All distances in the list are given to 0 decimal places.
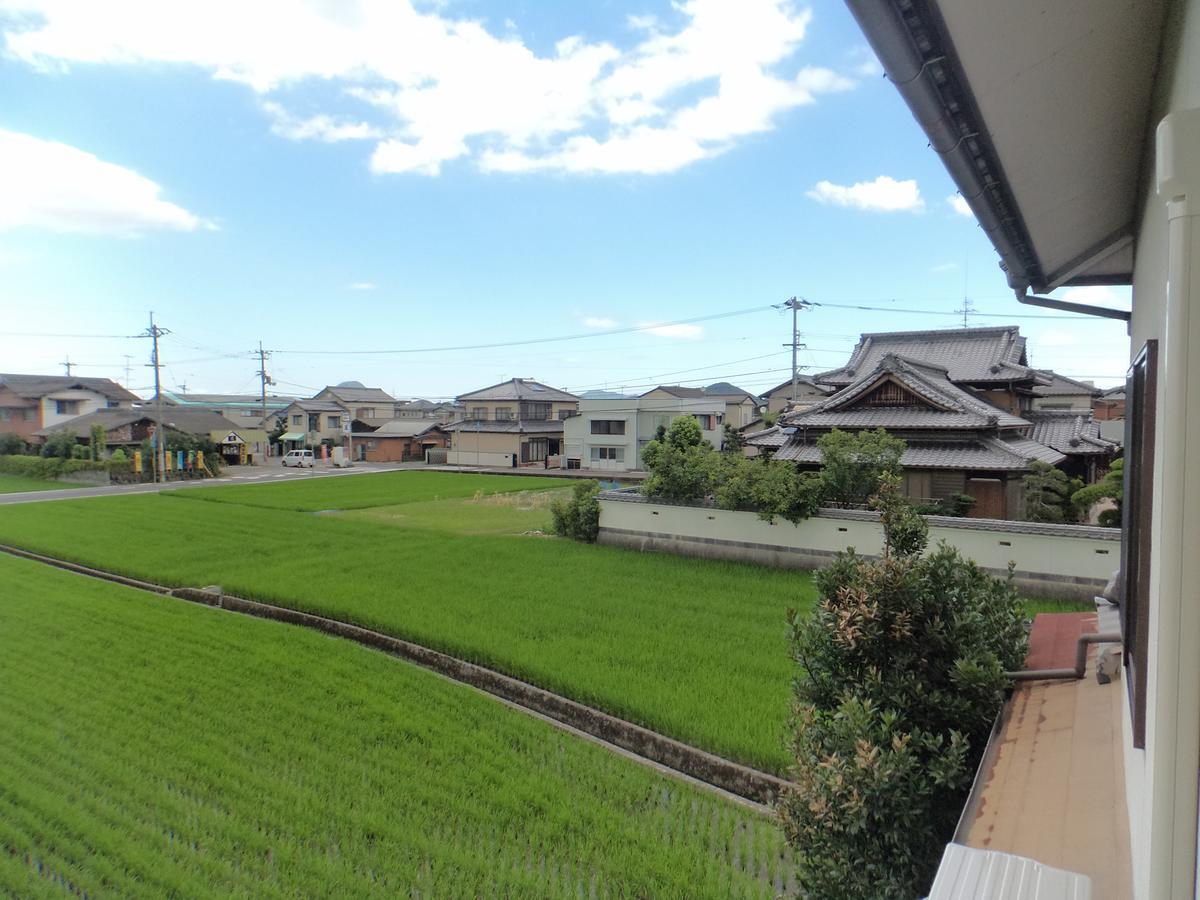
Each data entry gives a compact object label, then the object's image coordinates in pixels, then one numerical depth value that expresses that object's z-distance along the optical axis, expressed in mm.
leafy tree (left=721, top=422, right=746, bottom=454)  27072
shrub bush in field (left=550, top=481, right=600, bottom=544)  14344
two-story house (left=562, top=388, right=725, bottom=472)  31938
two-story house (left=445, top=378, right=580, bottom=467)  35562
